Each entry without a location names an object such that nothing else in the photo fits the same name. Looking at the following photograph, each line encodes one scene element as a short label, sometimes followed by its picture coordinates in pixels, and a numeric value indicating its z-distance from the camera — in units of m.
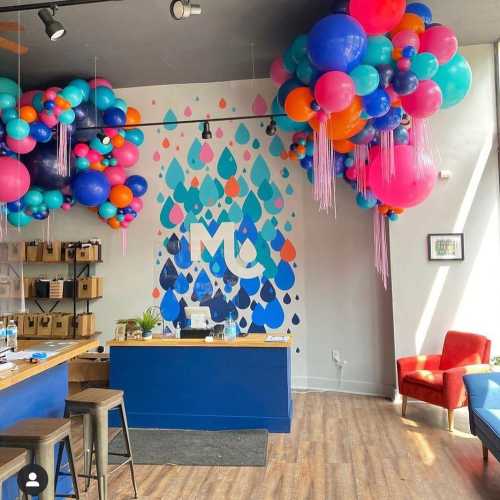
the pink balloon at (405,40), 3.73
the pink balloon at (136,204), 6.01
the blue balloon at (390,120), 3.99
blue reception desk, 4.54
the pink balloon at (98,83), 5.52
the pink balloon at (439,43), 3.79
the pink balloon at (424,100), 3.76
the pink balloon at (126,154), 5.65
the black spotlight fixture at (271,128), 5.24
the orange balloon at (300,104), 3.92
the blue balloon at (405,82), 3.67
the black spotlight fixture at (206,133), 5.07
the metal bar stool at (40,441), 2.41
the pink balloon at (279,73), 4.58
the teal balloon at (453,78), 3.96
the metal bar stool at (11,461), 2.10
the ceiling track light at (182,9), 3.12
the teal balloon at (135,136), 5.77
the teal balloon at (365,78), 3.61
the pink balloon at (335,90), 3.56
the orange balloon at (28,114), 4.61
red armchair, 4.42
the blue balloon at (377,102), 3.76
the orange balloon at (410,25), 3.84
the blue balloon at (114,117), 5.41
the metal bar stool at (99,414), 2.93
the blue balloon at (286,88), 4.29
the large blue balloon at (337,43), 3.52
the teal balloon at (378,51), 3.69
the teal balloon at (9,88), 4.85
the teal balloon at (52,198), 5.54
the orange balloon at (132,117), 5.76
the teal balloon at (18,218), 5.39
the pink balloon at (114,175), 5.70
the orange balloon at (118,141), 5.51
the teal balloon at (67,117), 4.71
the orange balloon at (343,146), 4.70
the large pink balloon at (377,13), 3.61
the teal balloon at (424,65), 3.67
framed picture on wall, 5.25
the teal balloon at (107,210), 5.82
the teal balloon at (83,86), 5.10
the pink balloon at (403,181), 4.24
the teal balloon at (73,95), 4.75
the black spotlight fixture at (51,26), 3.15
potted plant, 4.80
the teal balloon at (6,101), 4.60
